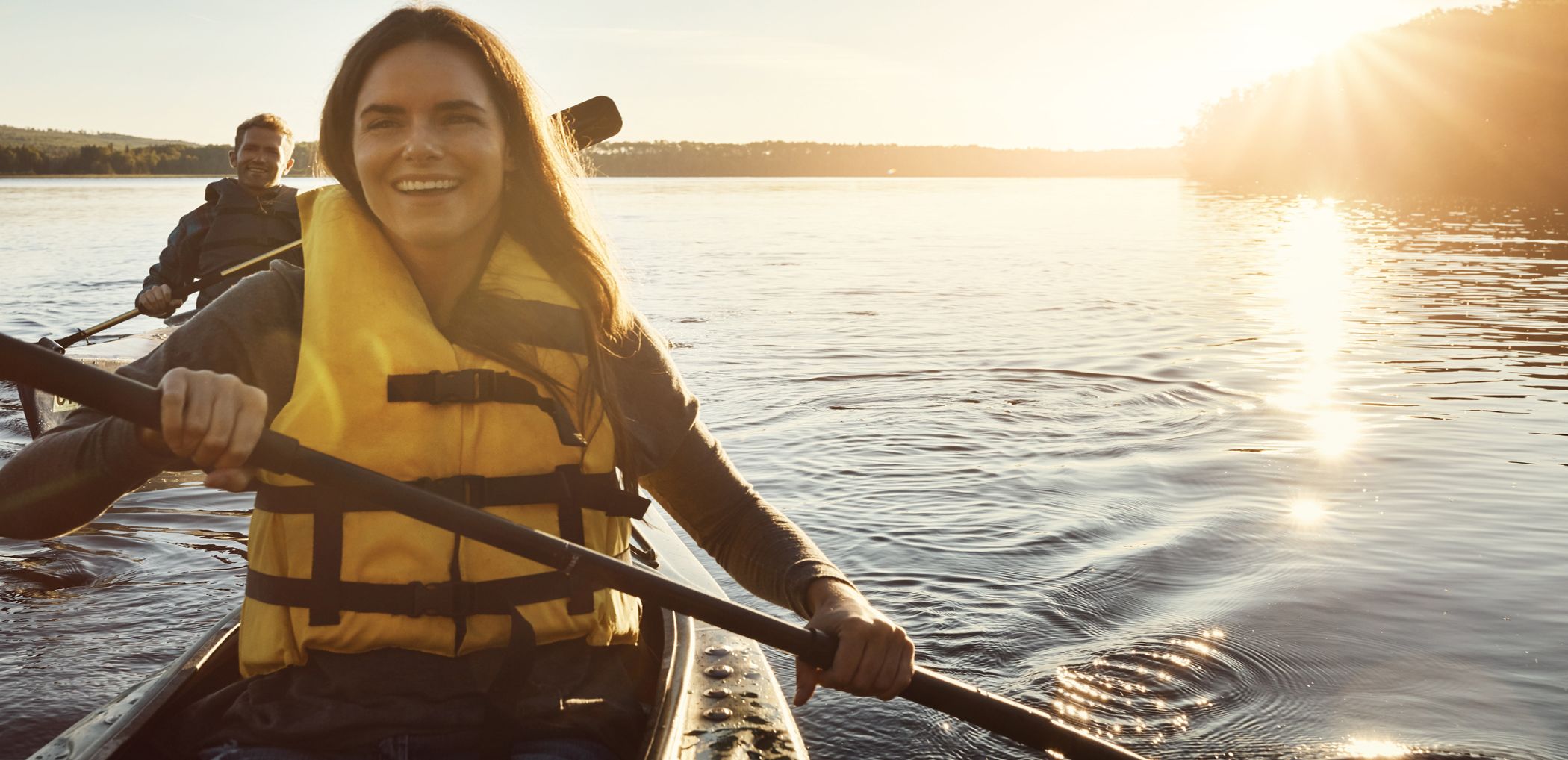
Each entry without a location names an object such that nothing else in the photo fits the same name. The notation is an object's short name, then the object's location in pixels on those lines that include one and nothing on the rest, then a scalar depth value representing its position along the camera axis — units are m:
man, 8.19
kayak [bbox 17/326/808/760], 2.29
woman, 1.99
